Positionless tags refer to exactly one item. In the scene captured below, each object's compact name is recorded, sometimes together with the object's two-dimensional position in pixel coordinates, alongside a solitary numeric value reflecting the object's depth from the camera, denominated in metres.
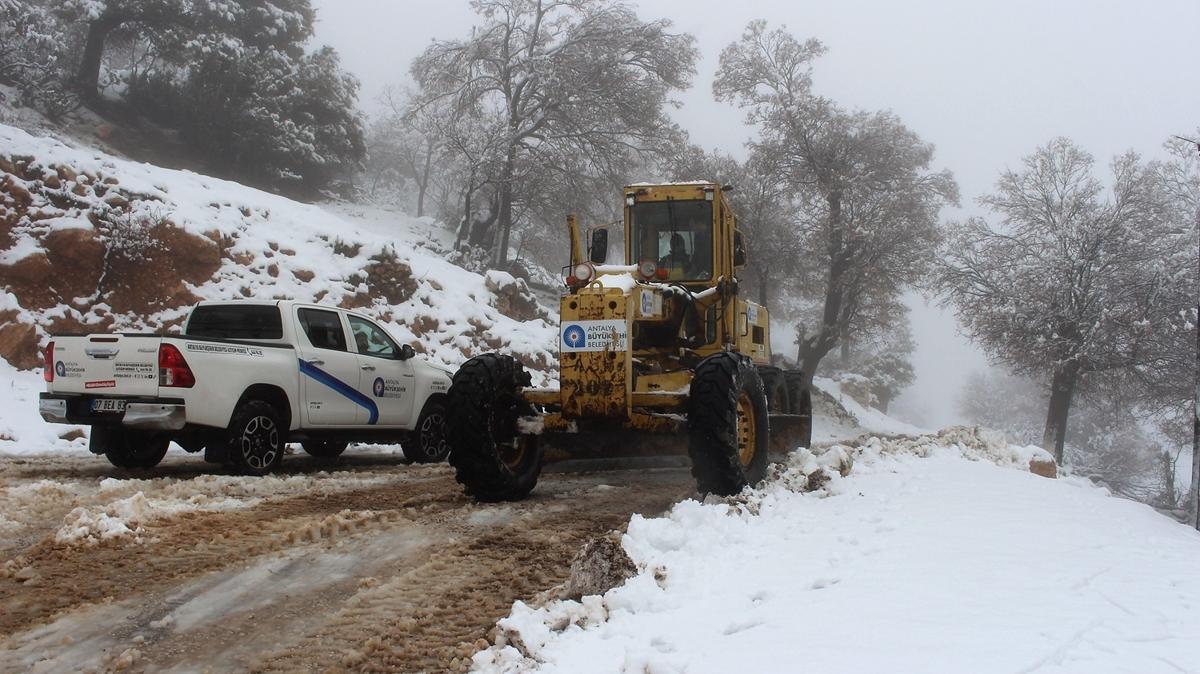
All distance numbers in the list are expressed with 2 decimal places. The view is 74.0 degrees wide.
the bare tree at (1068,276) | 21.95
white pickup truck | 7.29
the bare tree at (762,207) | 29.02
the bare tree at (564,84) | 25.86
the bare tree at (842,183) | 27.19
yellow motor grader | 6.46
